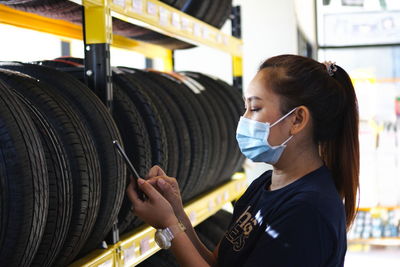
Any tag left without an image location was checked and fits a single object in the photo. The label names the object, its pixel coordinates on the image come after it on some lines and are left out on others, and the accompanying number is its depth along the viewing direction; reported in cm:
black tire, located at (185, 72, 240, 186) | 329
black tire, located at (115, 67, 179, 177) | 243
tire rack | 198
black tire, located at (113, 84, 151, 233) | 215
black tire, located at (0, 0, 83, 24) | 227
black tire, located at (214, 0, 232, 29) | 350
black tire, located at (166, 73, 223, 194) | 295
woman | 163
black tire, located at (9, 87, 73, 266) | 157
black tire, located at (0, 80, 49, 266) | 136
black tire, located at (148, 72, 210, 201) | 273
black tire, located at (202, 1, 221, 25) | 332
